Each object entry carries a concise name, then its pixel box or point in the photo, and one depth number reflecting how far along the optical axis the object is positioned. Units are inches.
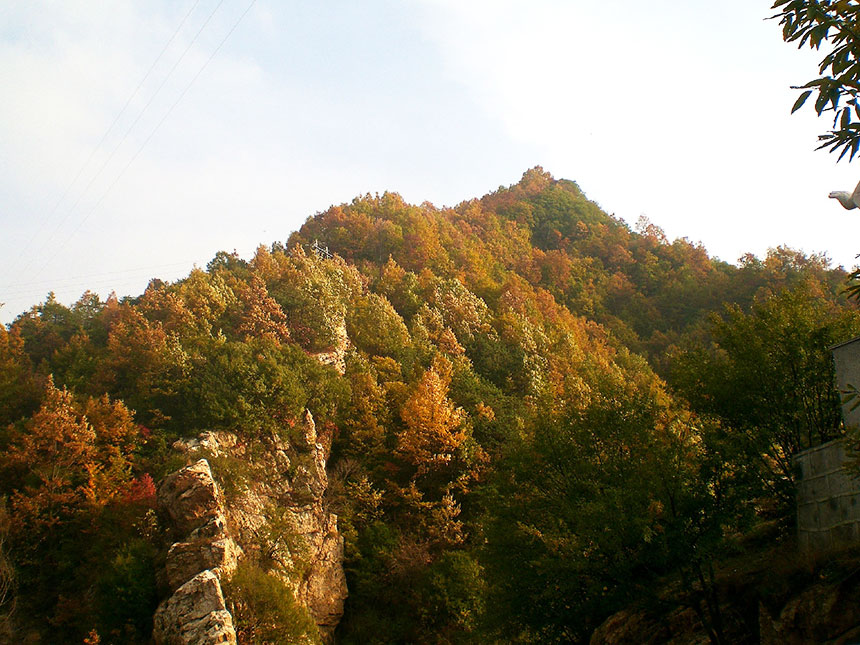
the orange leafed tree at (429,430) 1338.6
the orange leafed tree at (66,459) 1051.3
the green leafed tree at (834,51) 203.3
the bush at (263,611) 874.8
